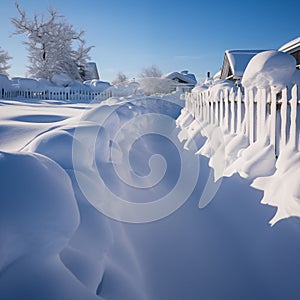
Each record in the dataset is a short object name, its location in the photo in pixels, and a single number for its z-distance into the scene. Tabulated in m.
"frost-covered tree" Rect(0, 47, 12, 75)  30.39
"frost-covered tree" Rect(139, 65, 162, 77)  39.71
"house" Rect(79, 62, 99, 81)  34.04
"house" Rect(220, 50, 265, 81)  16.25
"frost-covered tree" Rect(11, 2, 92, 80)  28.12
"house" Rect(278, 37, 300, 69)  12.31
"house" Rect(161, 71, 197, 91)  29.84
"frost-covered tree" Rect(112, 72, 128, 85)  43.71
